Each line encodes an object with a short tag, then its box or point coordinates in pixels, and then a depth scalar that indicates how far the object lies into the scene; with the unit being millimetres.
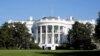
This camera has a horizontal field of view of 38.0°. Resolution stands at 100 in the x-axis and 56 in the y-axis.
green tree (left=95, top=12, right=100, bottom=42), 26418
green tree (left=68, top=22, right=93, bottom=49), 47977
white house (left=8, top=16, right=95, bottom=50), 56652
